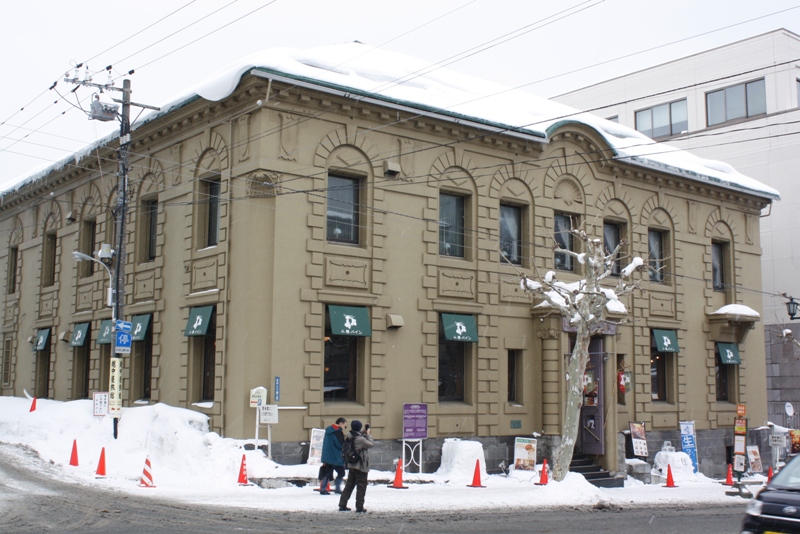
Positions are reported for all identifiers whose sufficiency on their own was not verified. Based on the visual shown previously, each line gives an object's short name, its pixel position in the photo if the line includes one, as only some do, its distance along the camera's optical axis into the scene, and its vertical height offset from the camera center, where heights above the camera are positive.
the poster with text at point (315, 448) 21.17 -1.73
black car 9.46 -1.42
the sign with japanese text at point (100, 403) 21.55 -0.70
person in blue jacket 18.59 -1.68
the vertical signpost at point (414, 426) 22.86 -1.26
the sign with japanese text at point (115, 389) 21.66 -0.35
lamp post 23.20 +3.28
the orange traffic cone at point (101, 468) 19.16 -2.05
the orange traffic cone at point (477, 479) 21.50 -2.48
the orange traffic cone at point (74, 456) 20.27 -1.90
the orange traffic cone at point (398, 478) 20.27 -2.34
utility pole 22.67 +5.15
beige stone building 22.02 +3.12
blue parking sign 22.22 +0.80
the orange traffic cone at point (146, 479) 18.28 -2.18
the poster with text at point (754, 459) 31.22 -2.77
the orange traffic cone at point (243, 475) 19.12 -2.17
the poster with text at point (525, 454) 24.58 -2.13
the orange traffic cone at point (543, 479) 21.89 -2.51
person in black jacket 15.66 -1.72
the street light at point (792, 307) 35.72 +3.27
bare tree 21.02 +1.82
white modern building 42.16 +14.55
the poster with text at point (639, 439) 27.97 -1.89
